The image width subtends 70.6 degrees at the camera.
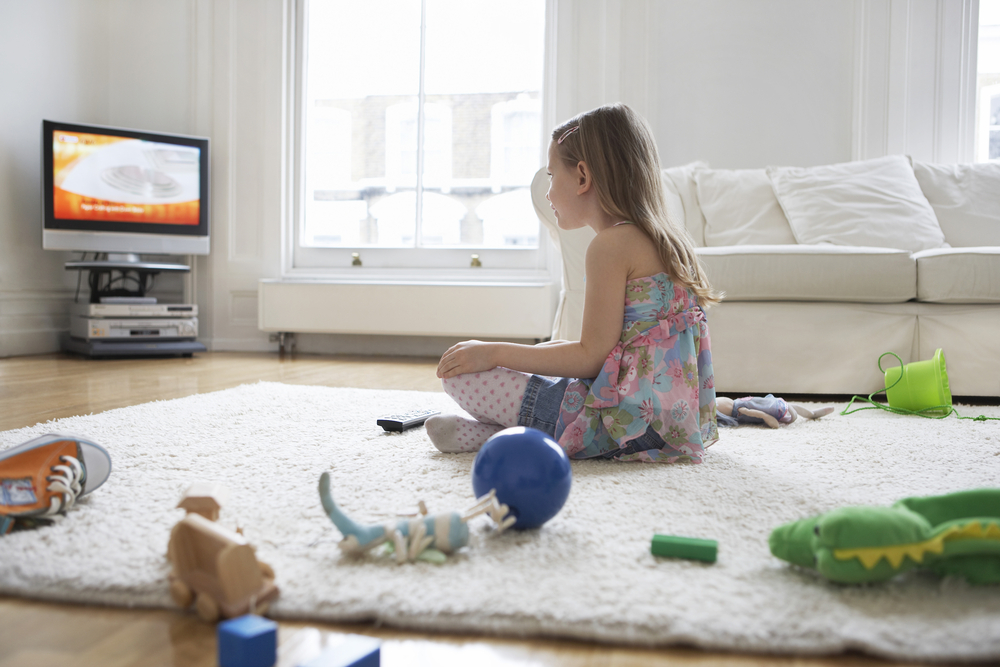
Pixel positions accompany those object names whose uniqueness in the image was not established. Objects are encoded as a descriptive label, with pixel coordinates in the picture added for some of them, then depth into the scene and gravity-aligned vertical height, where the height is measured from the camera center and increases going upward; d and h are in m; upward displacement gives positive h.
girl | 1.16 -0.10
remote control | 1.45 -0.27
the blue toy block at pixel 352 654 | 0.49 -0.26
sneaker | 0.79 -0.22
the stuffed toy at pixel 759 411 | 1.62 -0.27
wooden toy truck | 0.58 -0.24
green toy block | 0.70 -0.25
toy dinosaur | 0.70 -0.25
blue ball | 0.76 -0.20
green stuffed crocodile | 0.60 -0.22
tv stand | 3.15 +0.08
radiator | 3.27 -0.09
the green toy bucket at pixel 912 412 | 1.72 -0.28
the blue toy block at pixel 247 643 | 0.52 -0.26
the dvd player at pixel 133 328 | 3.10 -0.19
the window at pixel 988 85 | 3.13 +0.95
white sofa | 1.98 -0.05
